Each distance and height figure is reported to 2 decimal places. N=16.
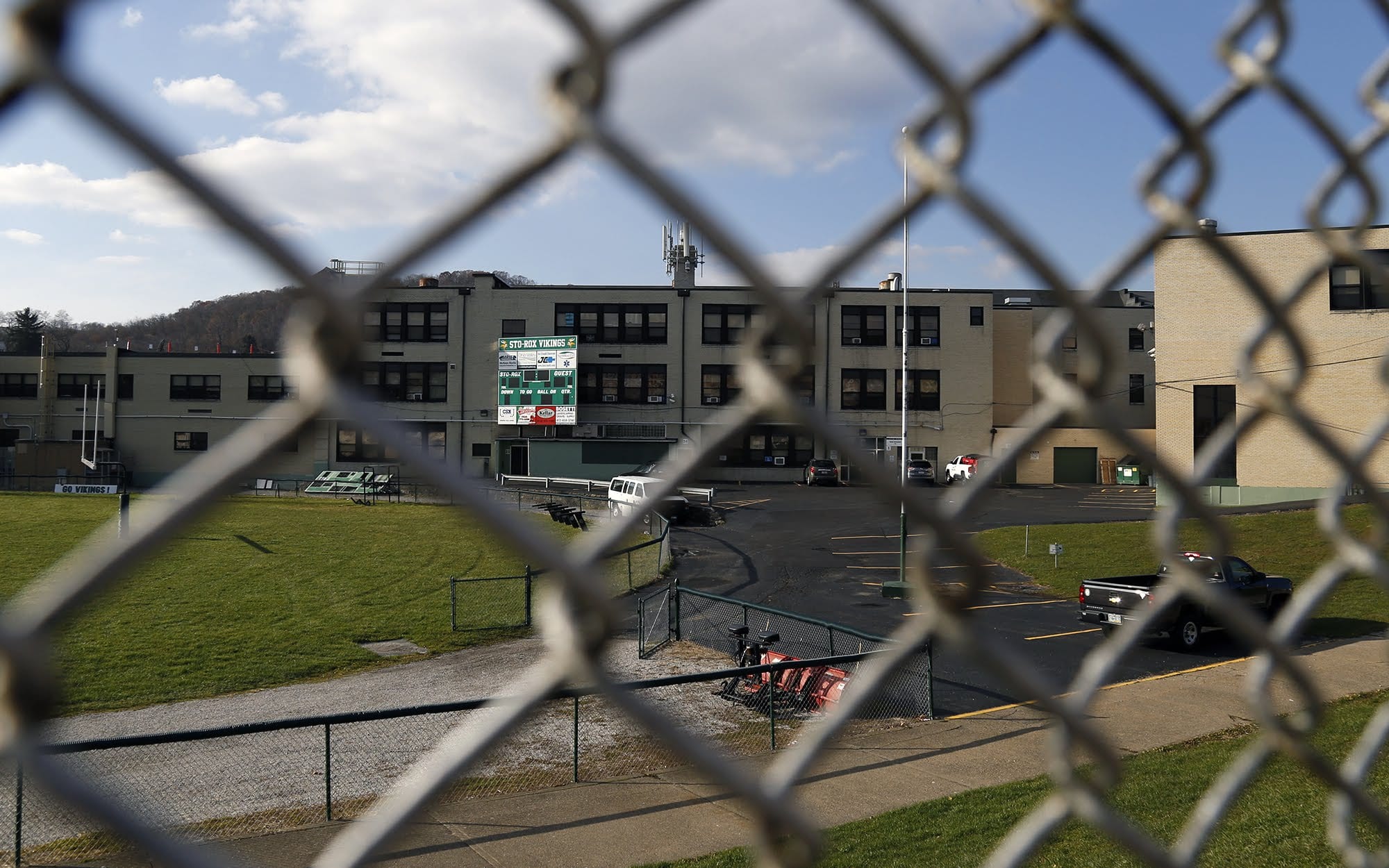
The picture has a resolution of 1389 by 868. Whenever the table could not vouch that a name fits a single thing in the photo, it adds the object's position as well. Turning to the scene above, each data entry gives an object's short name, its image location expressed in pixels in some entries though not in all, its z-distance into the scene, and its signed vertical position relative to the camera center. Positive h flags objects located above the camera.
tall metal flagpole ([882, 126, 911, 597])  22.09 -2.62
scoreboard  52.22 +4.54
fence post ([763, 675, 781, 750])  11.34 -2.66
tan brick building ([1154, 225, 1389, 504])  26.55 +3.14
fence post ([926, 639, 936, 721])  12.60 -2.90
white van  35.09 -0.96
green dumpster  53.00 -0.04
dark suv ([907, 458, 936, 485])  46.75 -0.05
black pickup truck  16.09 -2.20
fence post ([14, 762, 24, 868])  7.90 -2.84
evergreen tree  47.16 +6.18
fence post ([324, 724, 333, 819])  9.02 -2.87
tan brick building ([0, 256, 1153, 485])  51.66 +4.84
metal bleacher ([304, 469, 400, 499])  45.97 -0.89
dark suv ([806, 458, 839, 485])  50.78 -0.14
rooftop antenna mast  50.34 +10.69
